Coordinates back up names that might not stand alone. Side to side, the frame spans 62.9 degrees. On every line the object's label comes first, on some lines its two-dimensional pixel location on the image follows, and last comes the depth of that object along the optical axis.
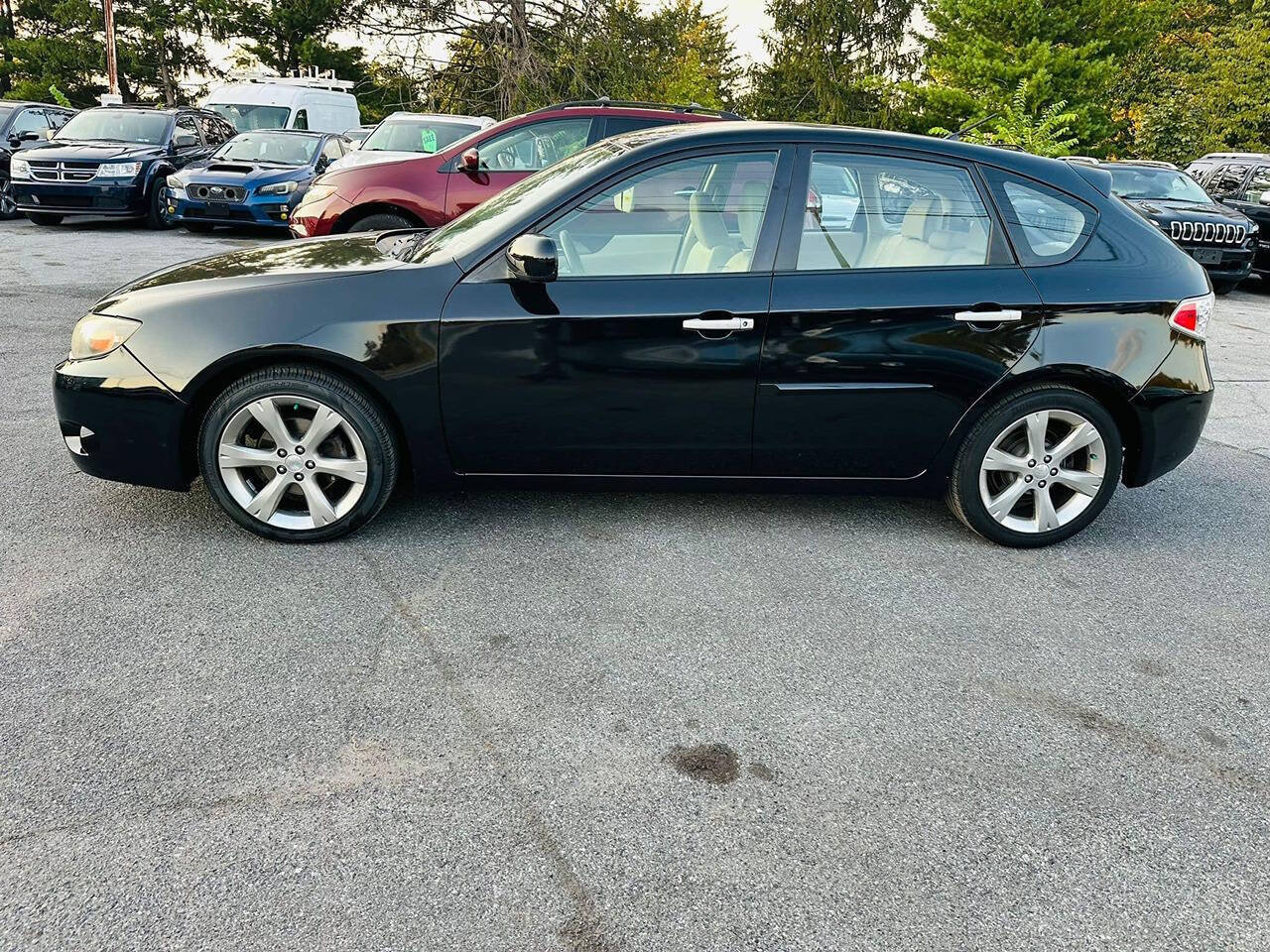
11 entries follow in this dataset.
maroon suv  9.59
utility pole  33.56
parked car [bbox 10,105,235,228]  13.75
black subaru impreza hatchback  3.87
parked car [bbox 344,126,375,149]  17.93
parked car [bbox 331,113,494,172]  13.44
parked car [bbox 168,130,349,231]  13.50
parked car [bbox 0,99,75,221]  14.91
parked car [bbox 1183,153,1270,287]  13.10
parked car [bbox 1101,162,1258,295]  11.96
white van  21.94
